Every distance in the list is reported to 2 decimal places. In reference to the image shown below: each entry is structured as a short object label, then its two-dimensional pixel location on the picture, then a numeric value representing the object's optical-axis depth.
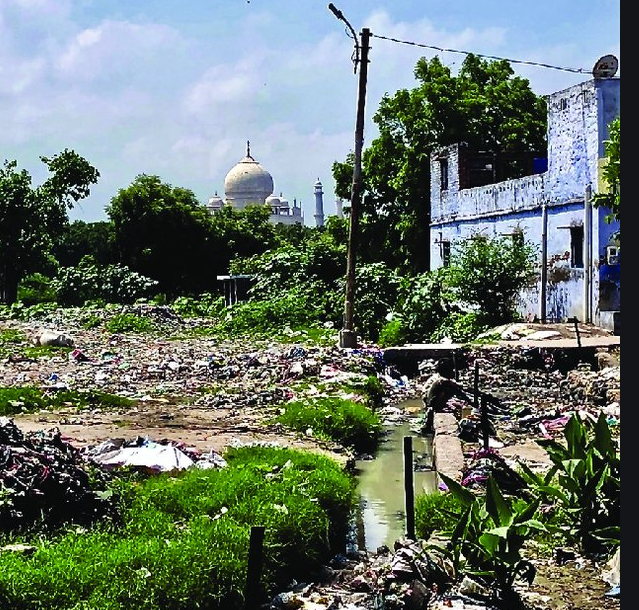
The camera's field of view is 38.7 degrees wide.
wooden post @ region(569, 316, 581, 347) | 15.33
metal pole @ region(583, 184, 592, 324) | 17.80
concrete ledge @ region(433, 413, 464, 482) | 8.23
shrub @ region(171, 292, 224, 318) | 28.60
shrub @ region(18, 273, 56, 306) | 35.35
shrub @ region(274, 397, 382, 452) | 10.38
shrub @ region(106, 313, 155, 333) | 24.23
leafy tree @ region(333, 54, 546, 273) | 29.84
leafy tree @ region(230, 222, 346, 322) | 24.59
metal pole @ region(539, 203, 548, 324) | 19.56
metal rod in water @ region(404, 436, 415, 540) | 5.85
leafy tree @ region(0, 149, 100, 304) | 32.44
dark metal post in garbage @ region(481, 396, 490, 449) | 8.83
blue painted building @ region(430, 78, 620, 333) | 17.44
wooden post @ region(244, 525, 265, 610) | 4.61
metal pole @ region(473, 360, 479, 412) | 11.15
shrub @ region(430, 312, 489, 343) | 18.59
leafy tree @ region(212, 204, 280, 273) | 38.53
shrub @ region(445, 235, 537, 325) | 19.58
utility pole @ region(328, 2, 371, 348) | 17.11
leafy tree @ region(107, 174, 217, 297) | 36.94
